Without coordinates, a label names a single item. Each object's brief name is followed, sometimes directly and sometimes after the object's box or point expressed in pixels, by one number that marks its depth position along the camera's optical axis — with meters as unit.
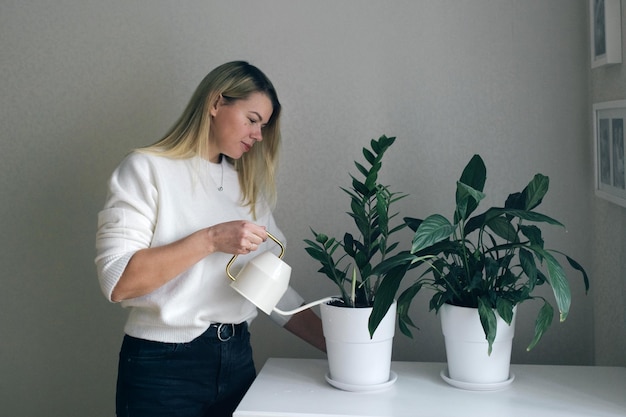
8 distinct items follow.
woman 1.60
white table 1.45
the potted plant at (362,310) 1.57
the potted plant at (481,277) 1.47
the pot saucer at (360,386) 1.58
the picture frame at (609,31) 1.62
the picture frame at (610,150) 1.60
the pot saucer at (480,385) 1.56
